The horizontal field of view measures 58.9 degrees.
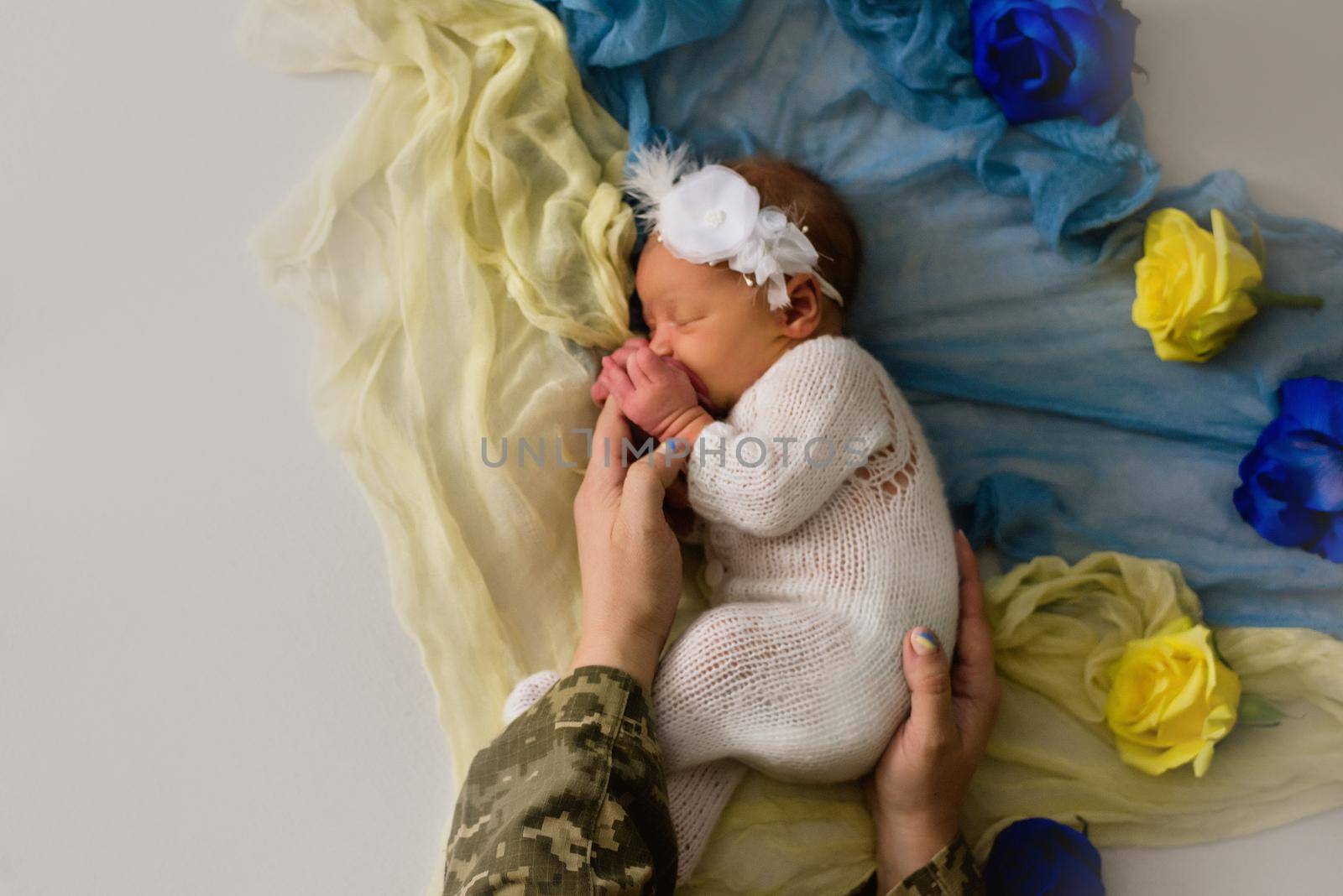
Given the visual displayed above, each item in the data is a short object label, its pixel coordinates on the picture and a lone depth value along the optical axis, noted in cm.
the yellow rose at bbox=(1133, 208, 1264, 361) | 138
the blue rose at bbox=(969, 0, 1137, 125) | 141
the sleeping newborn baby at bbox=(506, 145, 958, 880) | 120
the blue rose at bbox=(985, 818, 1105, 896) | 126
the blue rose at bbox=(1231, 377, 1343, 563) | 138
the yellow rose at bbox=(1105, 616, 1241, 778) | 130
